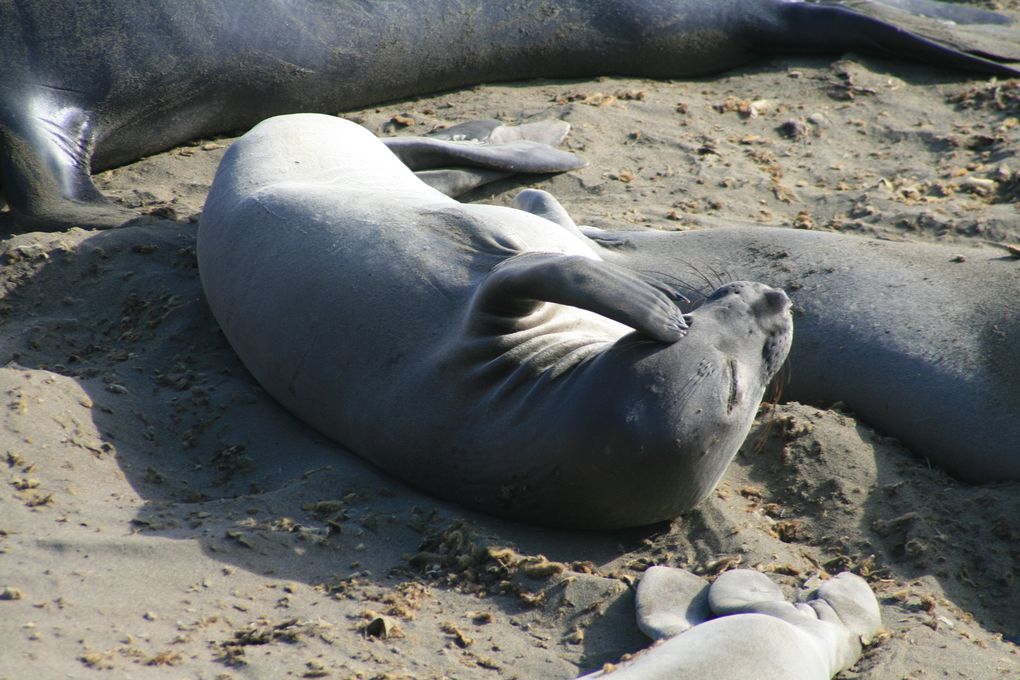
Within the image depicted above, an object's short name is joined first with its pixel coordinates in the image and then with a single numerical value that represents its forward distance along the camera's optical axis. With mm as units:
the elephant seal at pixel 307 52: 11000
